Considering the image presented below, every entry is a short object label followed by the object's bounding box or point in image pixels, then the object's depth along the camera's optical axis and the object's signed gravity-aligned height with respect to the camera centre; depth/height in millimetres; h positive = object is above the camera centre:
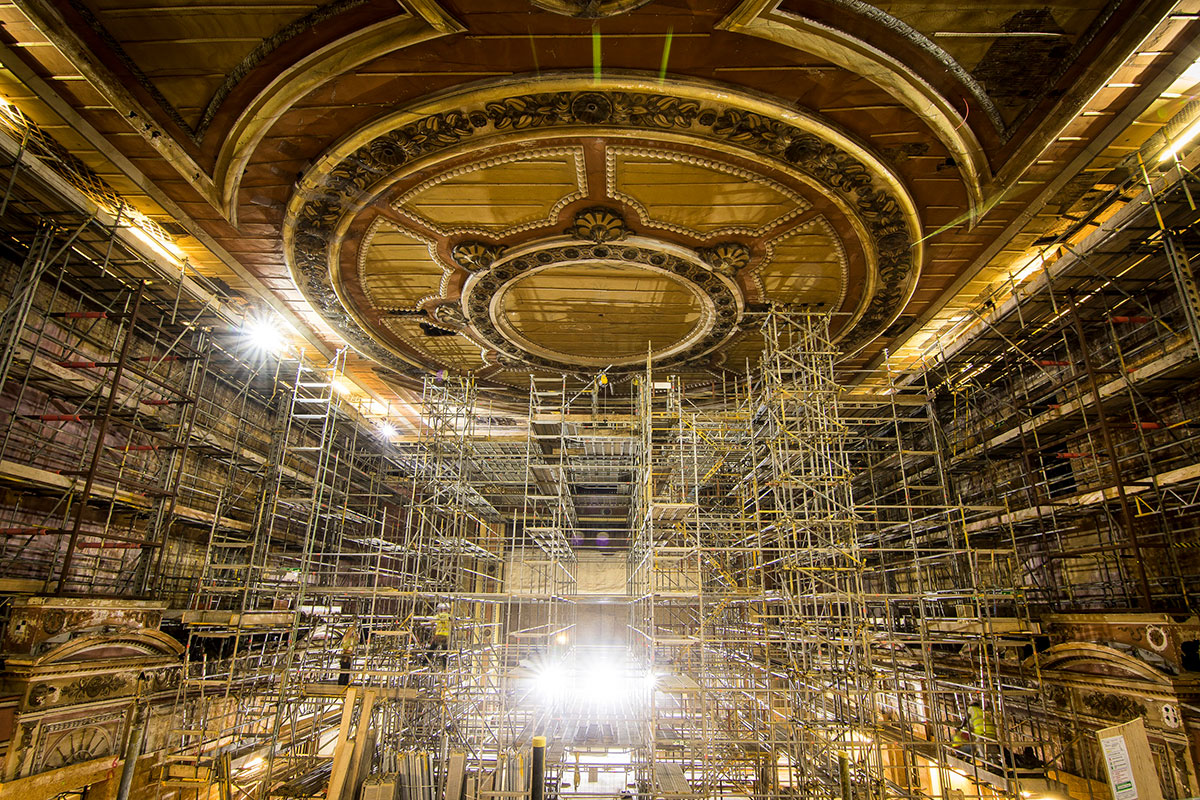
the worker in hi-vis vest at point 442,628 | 9709 -798
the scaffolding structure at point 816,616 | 8000 -500
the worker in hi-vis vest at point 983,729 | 8930 -2181
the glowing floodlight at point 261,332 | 11103 +4543
